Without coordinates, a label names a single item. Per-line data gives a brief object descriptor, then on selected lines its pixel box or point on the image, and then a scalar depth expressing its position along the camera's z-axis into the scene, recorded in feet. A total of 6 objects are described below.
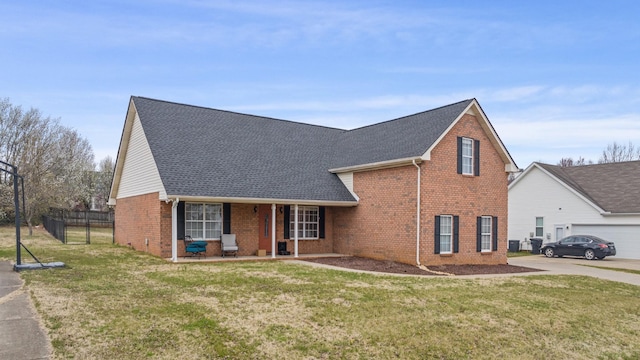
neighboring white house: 86.48
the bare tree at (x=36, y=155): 108.88
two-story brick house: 56.08
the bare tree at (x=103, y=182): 174.99
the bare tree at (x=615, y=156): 195.11
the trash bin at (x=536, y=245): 94.89
